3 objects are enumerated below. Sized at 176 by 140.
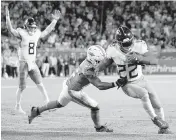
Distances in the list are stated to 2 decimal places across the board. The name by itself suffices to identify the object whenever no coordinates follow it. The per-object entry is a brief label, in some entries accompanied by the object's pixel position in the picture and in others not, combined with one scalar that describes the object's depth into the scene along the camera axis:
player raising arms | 20.58
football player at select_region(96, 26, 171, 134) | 14.82
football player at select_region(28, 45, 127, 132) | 15.08
